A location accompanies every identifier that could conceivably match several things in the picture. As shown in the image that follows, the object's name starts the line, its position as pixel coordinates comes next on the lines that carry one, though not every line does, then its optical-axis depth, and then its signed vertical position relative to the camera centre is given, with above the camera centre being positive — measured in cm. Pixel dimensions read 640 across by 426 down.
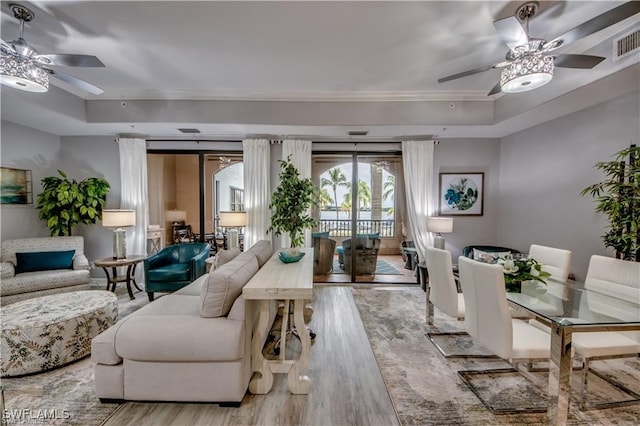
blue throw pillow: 360 -78
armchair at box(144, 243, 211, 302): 378 -97
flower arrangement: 226 -56
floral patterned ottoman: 217 -109
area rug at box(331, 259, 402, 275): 514 -124
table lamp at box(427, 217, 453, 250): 420 -32
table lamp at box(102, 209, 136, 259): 392 -31
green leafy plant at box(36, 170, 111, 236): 404 +3
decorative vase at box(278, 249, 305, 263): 272 -52
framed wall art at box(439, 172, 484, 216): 473 +21
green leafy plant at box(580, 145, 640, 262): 238 +1
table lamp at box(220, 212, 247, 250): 435 -30
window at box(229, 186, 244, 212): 518 +11
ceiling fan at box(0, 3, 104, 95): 208 +116
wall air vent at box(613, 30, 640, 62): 220 +137
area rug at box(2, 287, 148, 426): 181 -144
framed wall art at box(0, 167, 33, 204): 387 +26
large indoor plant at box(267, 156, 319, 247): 275 +2
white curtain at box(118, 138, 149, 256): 452 +31
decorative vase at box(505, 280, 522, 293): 228 -70
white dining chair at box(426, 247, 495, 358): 250 -81
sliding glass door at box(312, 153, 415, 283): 496 -11
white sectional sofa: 184 -103
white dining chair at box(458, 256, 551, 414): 182 -86
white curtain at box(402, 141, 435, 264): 464 +37
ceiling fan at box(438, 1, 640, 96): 183 +114
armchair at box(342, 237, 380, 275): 500 -89
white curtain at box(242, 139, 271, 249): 461 +29
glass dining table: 162 -72
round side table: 371 -85
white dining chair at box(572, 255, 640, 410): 186 -73
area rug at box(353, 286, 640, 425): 183 -144
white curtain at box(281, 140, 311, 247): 461 +90
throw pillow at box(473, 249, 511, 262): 263 -51
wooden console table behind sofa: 204 -117
